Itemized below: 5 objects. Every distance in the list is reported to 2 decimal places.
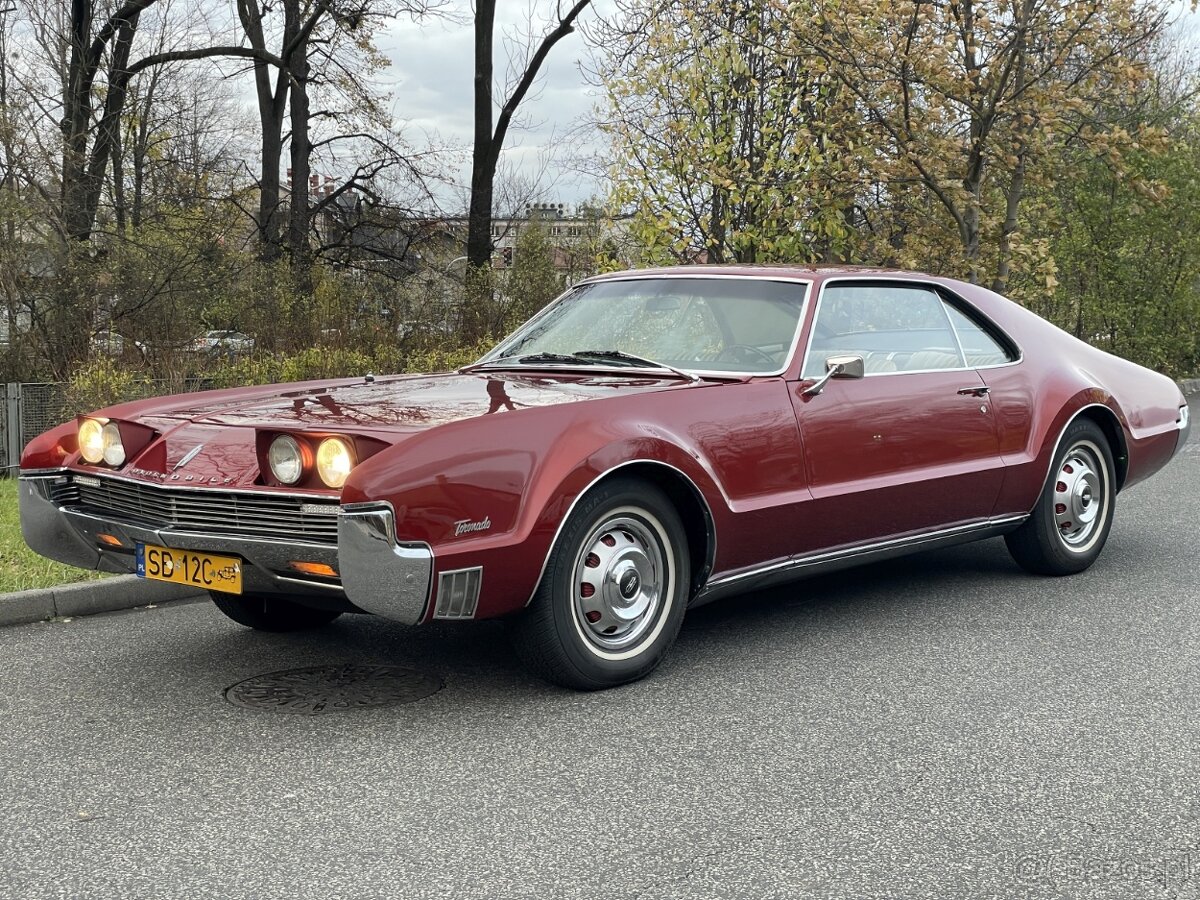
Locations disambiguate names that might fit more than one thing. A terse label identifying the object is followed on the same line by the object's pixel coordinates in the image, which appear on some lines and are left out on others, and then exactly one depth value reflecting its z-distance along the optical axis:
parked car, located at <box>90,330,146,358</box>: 12.17
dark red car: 3.89
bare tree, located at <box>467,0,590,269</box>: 18.81
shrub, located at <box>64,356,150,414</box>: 10.72
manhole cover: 4.21
